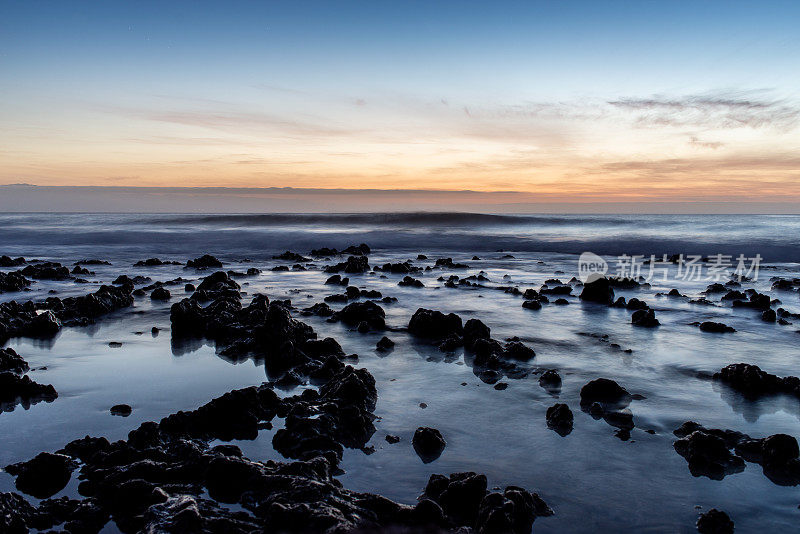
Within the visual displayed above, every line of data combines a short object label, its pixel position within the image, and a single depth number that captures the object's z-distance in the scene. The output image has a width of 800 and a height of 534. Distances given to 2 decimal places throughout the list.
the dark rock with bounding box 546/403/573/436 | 4.87
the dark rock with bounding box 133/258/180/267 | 21.25
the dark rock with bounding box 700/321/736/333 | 9.00
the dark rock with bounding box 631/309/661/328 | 9.42
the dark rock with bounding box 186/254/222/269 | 19.92
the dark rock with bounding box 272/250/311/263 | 23.43
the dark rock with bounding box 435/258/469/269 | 20.05
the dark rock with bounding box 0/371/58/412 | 5.46
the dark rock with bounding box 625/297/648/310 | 10.85
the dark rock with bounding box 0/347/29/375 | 6.44
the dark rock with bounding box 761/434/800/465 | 4.15
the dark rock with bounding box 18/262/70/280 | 16.12
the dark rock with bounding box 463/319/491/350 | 7.88
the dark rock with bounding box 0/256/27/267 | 21.00
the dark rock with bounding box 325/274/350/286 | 14.75
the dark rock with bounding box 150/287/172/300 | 11.76
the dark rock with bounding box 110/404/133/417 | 5.14
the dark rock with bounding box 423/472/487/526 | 3.43
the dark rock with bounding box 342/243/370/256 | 28.38
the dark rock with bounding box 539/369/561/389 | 6.09
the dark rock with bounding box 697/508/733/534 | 3.30
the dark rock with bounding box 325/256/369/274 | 18.23
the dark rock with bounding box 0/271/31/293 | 13.11
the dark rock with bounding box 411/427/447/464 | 4.35
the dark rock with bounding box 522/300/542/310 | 10.90
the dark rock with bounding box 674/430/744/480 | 4.11
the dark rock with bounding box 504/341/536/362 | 7.20
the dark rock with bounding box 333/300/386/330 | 9.32
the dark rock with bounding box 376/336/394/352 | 7.71
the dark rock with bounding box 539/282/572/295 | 12.91
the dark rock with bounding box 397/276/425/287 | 14.52
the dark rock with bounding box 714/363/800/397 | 5.94
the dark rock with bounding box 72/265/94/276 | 17.55
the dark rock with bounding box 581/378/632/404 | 5.56
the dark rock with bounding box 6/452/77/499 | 3.70
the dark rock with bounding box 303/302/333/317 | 10.12
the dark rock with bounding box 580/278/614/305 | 11.65
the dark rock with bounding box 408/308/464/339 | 8.45
